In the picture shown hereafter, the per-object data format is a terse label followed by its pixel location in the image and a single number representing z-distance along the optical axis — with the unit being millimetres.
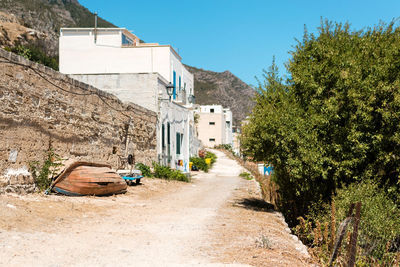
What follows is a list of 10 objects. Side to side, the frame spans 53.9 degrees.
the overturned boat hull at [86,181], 9578
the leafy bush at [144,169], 16531
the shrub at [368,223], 7652
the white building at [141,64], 21422
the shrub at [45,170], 9289
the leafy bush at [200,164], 30609
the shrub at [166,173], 17812
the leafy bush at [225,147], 63000
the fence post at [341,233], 5466
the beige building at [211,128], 67431
